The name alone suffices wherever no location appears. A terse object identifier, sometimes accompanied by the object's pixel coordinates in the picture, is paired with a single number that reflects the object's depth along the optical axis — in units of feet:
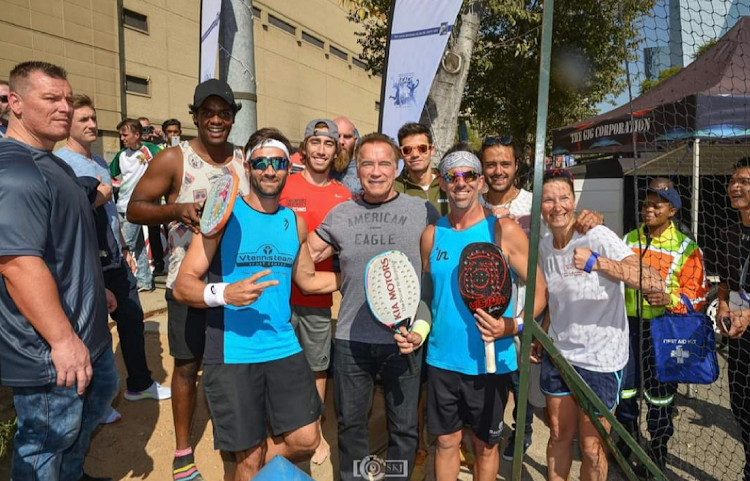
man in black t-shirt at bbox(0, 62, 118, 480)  6.81
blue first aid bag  11.01
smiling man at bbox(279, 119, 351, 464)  11.12
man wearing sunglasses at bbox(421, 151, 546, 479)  8.68
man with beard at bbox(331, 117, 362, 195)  12.90
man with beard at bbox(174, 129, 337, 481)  8.51
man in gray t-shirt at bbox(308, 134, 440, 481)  9.16
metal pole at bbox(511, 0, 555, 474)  5.74
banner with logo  17.51
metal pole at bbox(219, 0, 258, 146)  14.94
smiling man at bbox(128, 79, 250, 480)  9.92
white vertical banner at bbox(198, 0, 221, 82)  15.08
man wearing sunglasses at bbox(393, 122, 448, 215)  11.38
